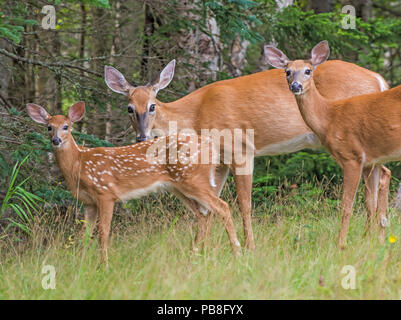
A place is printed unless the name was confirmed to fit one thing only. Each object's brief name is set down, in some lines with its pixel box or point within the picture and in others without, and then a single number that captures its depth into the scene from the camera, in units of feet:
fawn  37.35
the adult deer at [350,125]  36.09
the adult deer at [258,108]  42.22
